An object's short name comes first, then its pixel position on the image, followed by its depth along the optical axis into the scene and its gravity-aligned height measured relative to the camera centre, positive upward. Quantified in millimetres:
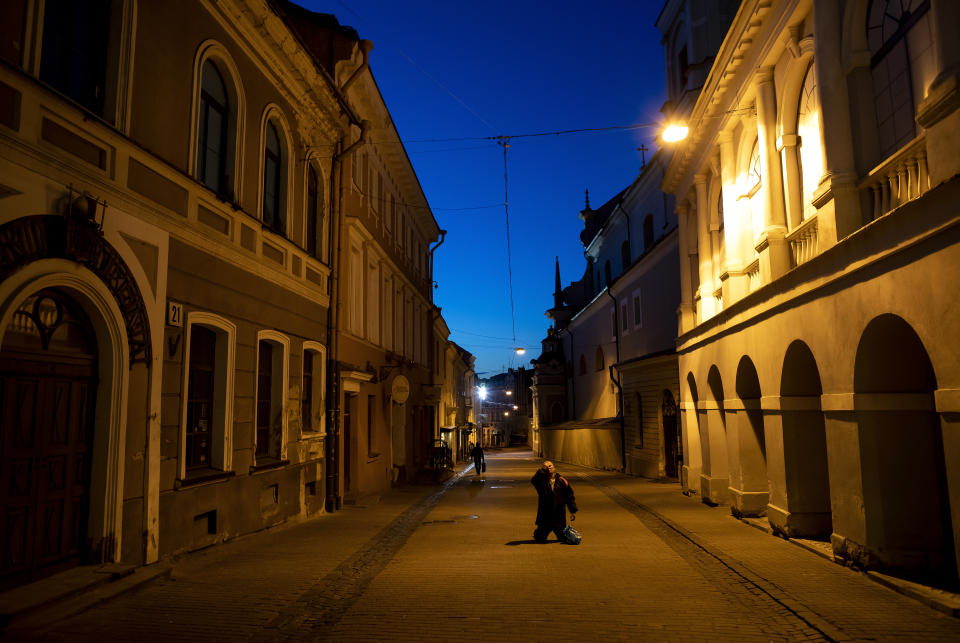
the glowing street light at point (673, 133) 12164 +4926
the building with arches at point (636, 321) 23344 +4544
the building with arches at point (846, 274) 7047 +1737
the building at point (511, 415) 95306 -178
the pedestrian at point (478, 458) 28047 -1796
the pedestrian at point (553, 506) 11086 -1495
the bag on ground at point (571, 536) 10938 -1966
